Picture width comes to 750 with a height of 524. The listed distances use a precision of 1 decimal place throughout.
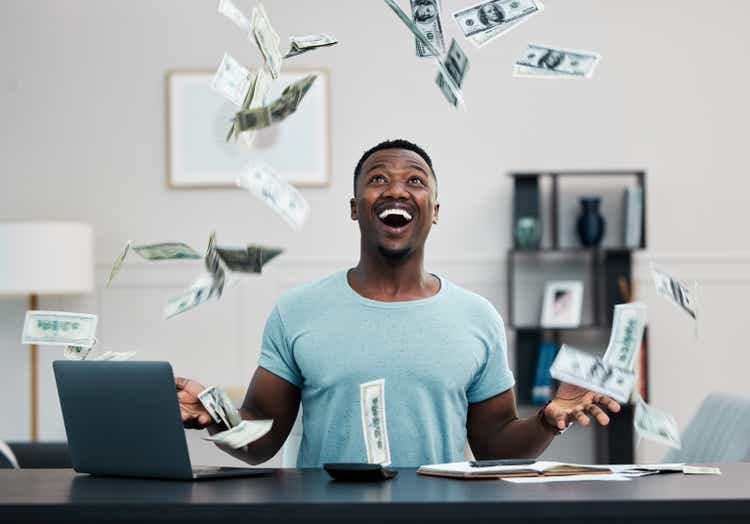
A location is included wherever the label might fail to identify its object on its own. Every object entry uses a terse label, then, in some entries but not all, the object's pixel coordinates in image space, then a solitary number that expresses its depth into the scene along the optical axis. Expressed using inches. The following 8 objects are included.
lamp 196.2
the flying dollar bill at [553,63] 81.1
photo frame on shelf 206.5
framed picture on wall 219.1
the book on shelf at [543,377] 204.5
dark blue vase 208.4
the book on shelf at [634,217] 204.8
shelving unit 206.2
